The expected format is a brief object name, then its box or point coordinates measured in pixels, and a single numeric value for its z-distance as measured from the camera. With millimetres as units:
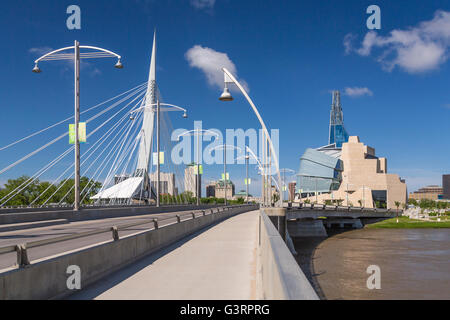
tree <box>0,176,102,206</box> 93769
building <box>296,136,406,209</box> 171000
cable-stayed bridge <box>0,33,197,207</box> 40656
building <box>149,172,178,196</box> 129388
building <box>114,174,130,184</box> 94688
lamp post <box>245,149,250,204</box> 71012
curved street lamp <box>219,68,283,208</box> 22908
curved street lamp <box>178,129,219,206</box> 60219
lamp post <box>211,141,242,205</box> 68688
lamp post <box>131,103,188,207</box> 39381
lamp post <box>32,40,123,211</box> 25188
